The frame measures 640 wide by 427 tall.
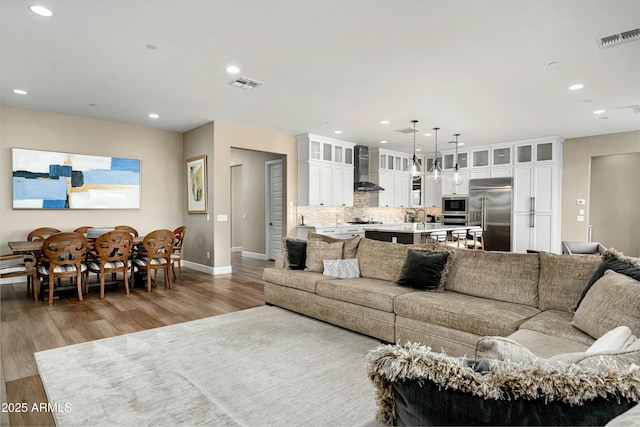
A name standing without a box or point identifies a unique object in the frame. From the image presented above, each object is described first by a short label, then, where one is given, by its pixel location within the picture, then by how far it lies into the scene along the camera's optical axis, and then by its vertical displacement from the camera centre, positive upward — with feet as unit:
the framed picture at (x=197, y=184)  22.43 +1.58
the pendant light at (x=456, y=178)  22.10 +1.96
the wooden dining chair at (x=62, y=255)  14.49 -2.04
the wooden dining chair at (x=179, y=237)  19.44 -1.58
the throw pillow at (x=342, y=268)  13.19 -2.23
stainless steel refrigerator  27.61 -0.06
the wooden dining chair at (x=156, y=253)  17.16 -2.24
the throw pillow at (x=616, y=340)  4.00 -1.52
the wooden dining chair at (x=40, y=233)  17.95 -1.32
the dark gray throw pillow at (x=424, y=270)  10.85 -1.90
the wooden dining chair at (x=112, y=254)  15.89 -2.09
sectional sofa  6.91 -2.47
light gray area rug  6.93 -4.00
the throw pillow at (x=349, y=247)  14.12 -1.52
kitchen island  20.08 -1.53
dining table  14.53 -1.59
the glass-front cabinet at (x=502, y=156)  27.71 +4.18
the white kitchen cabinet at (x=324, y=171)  25.29 +2.80
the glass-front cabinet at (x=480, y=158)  28.99 +4.23
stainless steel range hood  28.99 +3.10
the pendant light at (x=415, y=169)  19.72 +2.23
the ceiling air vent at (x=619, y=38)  10.56 +5.22
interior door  27.50 +0.05
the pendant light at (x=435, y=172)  20.73 +2.18
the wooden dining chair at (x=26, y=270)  14.82 -2.65
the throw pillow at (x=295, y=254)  14.60 -1.87
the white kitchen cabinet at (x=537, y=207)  25.58 +0.17
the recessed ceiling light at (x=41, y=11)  9.43 +5.31
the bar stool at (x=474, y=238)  21.85 -2.00
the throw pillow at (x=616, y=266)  7.45 -1.23
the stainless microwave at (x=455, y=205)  30.03 +0.35
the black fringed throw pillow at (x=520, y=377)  2.40 -1.18
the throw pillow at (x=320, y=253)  14.12 -1.78
